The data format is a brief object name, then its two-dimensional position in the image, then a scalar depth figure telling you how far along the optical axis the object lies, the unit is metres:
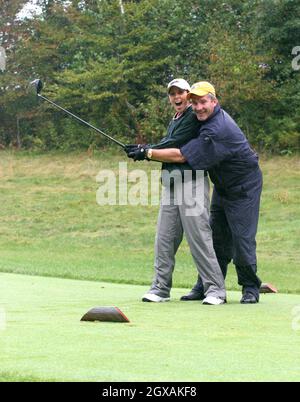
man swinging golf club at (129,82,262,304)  17.98
